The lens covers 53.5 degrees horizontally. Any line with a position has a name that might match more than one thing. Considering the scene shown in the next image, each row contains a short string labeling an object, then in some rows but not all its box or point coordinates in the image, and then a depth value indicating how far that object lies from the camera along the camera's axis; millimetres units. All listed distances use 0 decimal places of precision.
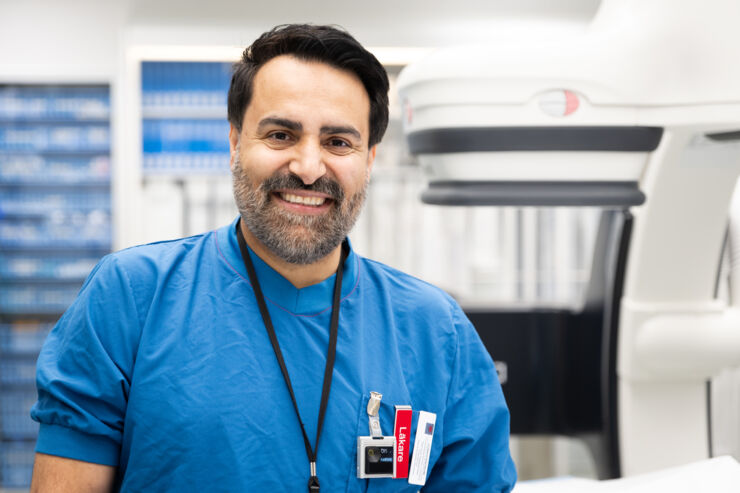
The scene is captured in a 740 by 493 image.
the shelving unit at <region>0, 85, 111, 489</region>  4465
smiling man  1068
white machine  1132
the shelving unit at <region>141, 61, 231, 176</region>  4289
